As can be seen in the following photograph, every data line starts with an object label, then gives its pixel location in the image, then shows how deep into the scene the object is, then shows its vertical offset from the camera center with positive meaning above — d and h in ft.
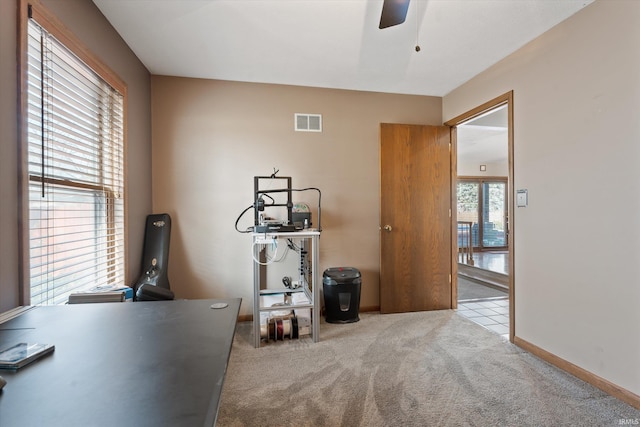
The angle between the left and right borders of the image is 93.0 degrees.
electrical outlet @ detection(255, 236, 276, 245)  8.50 -0.67
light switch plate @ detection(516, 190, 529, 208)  8.32 +0.46
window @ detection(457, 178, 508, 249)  25.52 +0.67
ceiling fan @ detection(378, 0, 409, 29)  5.06 +3.54
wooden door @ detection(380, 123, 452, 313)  11.29 -0.11
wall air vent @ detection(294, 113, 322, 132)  10.90 +3.38
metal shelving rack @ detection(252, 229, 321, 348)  8.58 -2.10
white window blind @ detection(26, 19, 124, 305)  5.09 +0.88
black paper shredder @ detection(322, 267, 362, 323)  10.14 -2.67
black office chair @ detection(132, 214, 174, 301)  9.04 -1.09
